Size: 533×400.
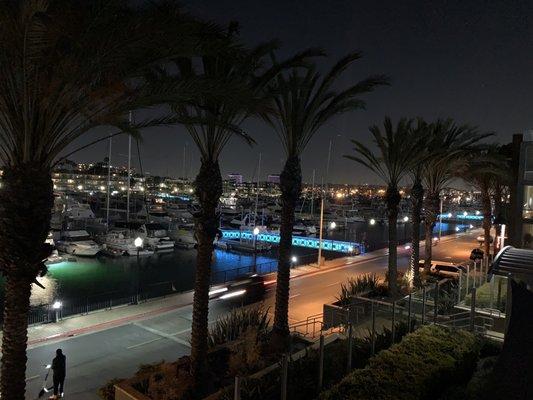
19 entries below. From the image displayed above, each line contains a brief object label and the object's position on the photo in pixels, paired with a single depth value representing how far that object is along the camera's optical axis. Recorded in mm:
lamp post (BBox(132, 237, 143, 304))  18650
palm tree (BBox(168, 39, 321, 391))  9711
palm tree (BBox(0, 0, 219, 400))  5871
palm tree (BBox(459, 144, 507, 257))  20922
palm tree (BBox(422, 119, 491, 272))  20359
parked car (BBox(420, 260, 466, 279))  23289
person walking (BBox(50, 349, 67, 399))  9766
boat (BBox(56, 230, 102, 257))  39500
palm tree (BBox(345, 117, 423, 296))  17922
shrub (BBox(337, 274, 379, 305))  17989
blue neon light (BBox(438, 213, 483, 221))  120012
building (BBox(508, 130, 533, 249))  15703
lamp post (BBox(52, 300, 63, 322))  15359
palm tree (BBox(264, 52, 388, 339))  12422
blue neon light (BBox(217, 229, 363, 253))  45969
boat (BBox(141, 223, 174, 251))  44734
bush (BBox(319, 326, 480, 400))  7484
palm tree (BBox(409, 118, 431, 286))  18812
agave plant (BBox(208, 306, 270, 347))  12594
